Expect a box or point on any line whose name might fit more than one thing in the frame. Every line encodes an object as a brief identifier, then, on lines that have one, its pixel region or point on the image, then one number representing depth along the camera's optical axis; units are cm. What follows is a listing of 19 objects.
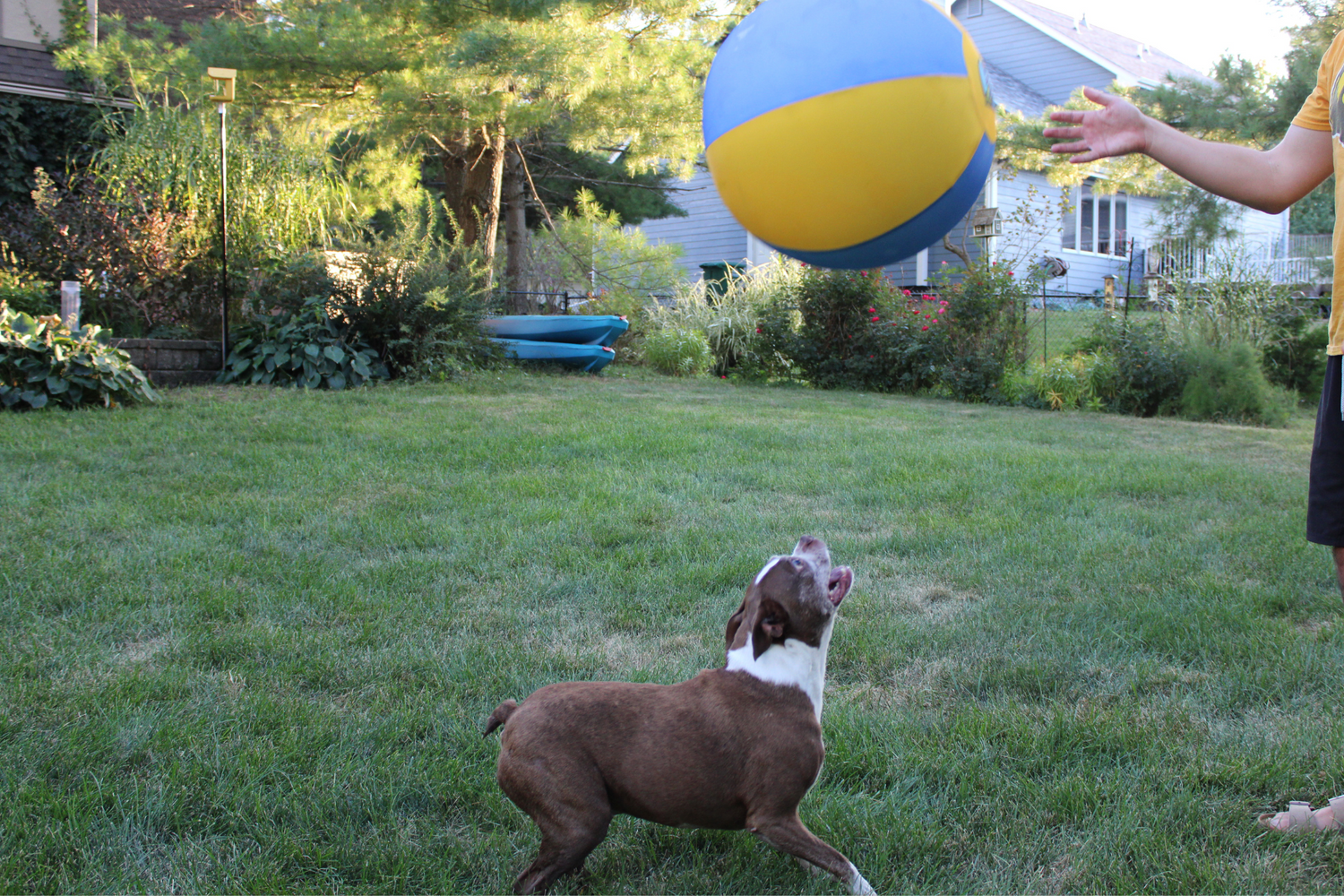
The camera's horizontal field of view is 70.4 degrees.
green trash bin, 1380
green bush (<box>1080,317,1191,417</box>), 971
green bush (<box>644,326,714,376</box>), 1230
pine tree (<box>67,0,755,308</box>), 962
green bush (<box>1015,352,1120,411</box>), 979
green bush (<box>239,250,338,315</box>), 919
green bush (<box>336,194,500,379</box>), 920
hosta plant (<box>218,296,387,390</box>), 860
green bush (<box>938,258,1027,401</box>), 1027
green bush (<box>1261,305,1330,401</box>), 1082
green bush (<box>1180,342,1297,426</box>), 937
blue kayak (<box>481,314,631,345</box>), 1135
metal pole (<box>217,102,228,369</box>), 873
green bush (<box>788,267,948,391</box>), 1087
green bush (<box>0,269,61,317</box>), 814
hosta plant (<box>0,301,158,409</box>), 679
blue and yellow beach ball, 208
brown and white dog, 181
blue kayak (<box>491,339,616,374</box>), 1111
